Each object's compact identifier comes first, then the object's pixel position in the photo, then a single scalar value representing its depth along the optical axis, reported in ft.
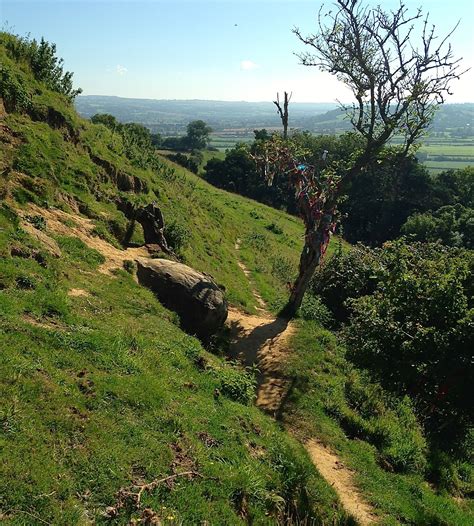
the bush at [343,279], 71.51
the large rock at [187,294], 50.14
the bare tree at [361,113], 55.98
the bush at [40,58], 64.23
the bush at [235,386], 38.99
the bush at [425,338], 32.37
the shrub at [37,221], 46.30
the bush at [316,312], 66.85
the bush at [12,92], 55.77
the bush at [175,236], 65.67
